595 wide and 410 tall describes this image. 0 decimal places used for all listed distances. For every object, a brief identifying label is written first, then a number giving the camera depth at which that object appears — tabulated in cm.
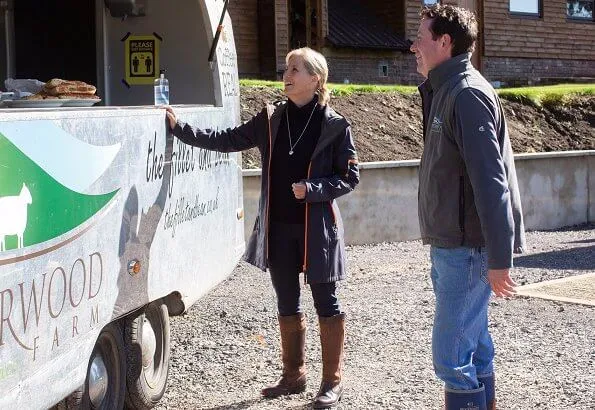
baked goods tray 766
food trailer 481
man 545
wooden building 2772
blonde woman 733
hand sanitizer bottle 863
